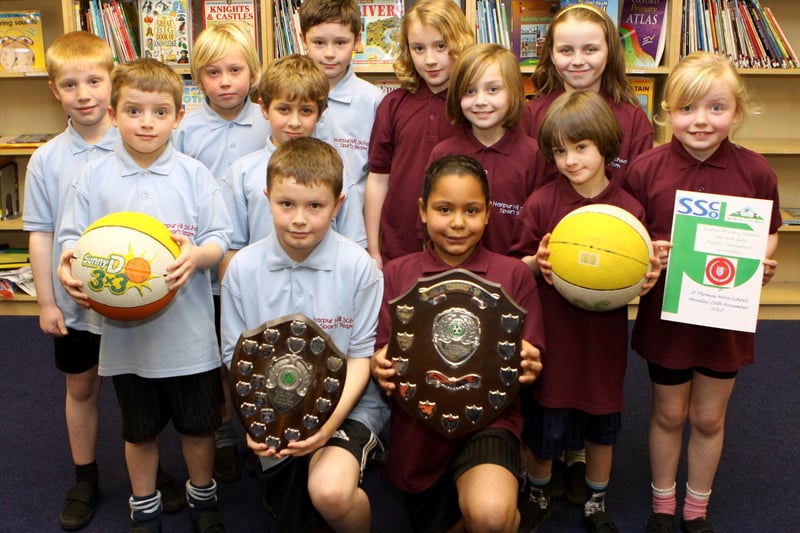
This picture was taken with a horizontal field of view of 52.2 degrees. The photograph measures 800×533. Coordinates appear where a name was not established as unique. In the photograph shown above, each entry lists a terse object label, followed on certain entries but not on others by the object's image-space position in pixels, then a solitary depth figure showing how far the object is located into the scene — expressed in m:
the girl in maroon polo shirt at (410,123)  2.93
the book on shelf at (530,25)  4.63
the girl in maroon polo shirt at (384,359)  2.28
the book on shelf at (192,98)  4.28
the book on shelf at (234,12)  4.61
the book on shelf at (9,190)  5.02
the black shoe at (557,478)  2.91
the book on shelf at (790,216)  4.88
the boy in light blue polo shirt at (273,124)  2.76
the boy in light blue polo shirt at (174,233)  2.45
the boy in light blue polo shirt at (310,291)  2.33
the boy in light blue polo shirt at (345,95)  2.98
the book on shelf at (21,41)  4.82
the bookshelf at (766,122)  4.90
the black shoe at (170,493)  2.84
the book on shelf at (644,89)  4.70
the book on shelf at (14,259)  4.91
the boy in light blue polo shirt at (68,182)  2.69
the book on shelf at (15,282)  4.84
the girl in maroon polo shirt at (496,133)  2.67
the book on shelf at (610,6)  4.59
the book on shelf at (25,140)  4.80
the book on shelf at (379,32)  4.60
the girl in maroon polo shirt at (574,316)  2.46
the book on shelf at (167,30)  4.59
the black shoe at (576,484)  2.87
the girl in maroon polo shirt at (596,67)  2.82
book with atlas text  4.61
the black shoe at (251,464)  3.04
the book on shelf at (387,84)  4.66
